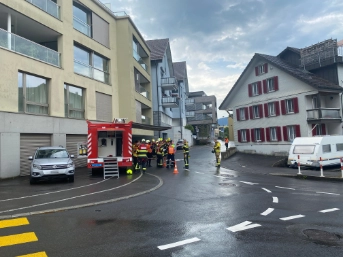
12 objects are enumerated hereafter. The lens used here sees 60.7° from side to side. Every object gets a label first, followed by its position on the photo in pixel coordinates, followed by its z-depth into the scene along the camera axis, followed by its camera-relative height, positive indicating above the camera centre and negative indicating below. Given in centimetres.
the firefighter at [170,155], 1923 -69
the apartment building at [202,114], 7038 +772
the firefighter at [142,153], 1773 -43
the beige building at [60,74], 1583 +516
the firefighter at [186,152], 1938 -53
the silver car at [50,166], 1276 -74
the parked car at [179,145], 4375 -9
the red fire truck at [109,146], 1569 +4
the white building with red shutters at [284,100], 2645 +392
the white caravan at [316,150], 1960 -82
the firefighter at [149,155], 2082 -68
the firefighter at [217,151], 2010 -58
